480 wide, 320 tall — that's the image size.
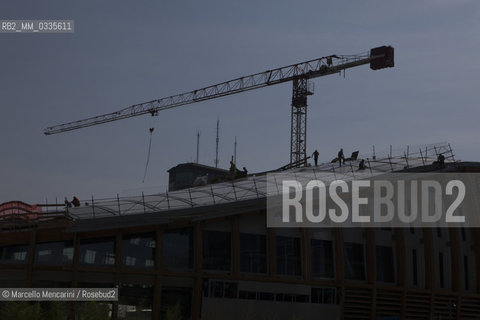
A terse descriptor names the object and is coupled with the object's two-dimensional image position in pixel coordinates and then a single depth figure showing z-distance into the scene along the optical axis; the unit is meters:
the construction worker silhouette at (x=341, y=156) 51.31
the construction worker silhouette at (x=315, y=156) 53.07
